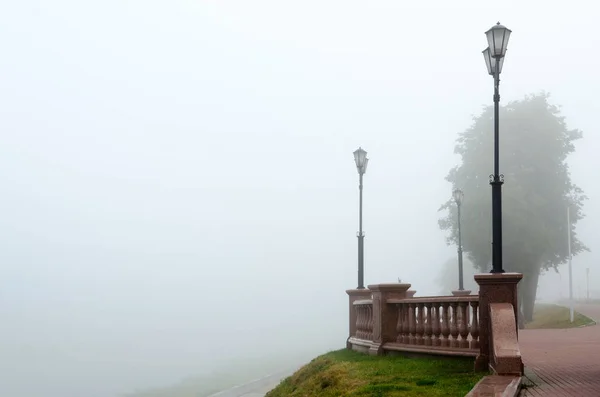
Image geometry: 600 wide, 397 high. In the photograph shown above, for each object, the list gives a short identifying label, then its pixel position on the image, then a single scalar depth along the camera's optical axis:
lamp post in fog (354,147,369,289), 22.77
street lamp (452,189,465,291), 35.97
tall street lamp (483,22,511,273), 13.31
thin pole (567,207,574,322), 42.18
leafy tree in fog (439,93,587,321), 41.75
